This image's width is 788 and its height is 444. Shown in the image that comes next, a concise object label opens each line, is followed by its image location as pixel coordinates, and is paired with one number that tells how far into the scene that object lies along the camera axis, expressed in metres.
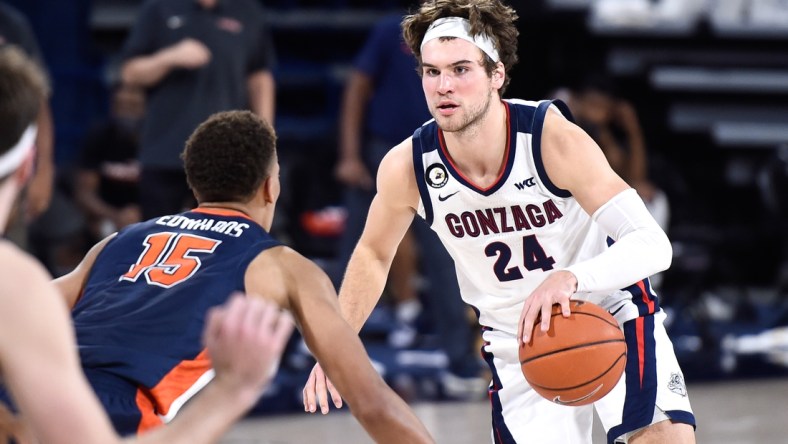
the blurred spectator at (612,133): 16.95
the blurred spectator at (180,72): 12.79
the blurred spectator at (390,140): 13.77
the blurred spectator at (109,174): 17.67
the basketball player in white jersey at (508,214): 7.54
